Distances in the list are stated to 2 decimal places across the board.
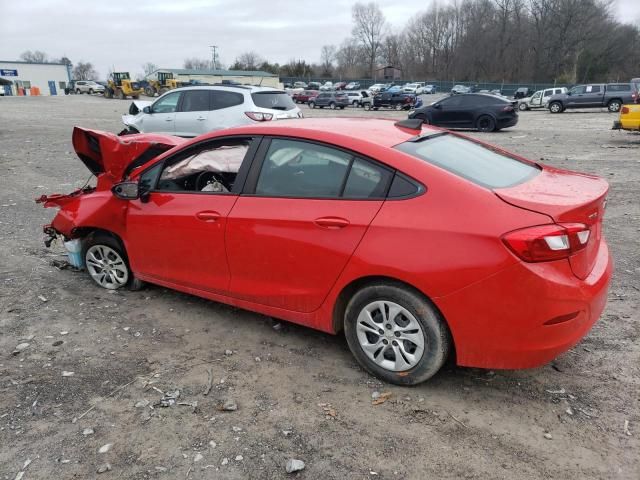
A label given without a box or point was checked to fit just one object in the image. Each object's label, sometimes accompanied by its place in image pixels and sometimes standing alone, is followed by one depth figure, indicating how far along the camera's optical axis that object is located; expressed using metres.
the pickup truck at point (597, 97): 29.67
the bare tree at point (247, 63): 115.12
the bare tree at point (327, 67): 114.34
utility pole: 116.61
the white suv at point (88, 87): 67.75
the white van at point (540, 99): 36.16
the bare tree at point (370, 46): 118.75
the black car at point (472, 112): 19.81
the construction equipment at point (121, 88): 54.41
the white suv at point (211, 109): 11.19
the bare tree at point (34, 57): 121.81
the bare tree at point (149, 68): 112.44
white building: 80.81
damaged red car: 2.71
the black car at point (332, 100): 39.78
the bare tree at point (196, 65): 126.94
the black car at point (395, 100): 36.28
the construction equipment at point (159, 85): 57.41
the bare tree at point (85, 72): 118.50
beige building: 78.70
